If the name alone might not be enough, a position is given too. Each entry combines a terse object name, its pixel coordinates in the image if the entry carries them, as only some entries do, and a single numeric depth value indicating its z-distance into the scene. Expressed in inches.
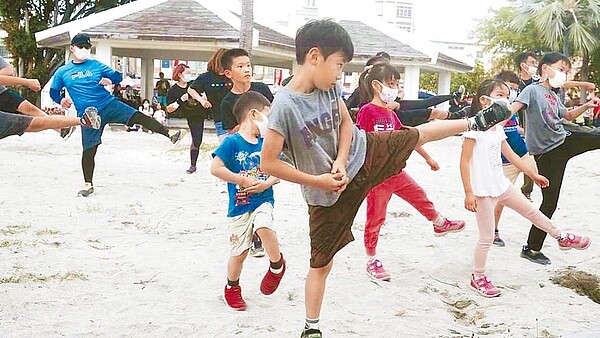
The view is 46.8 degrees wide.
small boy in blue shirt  160.9
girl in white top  177.6
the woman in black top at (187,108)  368.2
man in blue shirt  307.6
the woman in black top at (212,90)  273.6
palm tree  1117.1
